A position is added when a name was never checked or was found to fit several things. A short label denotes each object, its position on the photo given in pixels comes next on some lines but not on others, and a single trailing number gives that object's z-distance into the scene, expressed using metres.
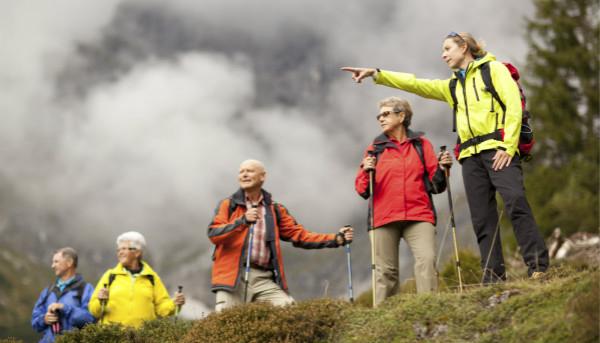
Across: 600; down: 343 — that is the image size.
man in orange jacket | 8.97
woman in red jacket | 8.06
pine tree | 32.75
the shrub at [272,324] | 7.15
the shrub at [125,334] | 8.52
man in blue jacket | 10.52
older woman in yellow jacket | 10.42
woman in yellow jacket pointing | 7.23
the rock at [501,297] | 6.31
